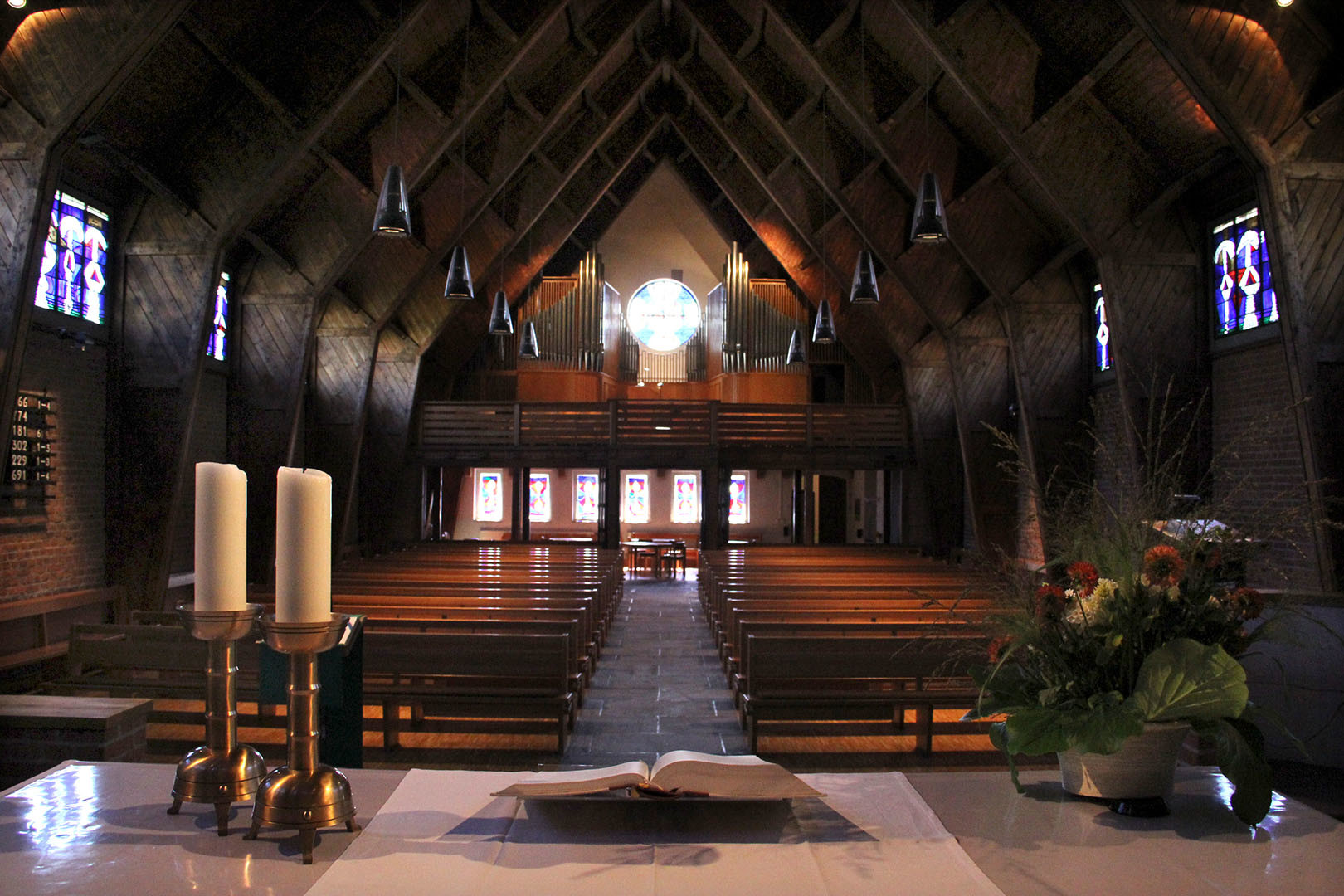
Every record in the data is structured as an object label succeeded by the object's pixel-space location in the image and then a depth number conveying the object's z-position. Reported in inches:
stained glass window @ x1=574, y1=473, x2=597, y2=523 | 842.2
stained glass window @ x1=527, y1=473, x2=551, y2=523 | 842.2
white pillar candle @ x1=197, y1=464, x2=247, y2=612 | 64.7
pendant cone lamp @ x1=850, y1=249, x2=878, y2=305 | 402.6
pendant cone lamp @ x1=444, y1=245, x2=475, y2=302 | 386.6
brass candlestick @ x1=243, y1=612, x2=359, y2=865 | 58.1
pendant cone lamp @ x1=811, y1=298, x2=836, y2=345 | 502.6
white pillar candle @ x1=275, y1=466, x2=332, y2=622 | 58.1
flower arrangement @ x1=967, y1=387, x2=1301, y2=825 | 66.1
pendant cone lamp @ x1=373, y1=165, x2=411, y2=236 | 288.8
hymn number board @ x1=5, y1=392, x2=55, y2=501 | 325.1
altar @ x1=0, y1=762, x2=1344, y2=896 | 55.8
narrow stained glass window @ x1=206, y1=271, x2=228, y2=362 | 454.6
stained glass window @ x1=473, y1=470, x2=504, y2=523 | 819.4
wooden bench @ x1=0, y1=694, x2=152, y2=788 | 104.3
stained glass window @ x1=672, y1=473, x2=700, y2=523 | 856.9
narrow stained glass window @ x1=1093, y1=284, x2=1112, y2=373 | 456.1
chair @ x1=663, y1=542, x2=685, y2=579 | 690.8
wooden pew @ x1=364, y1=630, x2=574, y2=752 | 232.4
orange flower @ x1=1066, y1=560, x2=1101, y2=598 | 69.2
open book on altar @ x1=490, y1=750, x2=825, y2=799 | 64.7
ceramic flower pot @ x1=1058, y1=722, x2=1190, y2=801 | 68.1
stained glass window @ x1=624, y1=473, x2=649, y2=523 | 855.1
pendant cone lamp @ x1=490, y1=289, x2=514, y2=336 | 482.6
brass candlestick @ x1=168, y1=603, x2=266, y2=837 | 63.9
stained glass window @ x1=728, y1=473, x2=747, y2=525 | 857.5
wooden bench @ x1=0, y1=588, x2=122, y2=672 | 312.2
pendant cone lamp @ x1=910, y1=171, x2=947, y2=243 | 308.8
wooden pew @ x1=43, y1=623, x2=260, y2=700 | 237.8
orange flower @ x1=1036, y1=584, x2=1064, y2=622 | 70.4
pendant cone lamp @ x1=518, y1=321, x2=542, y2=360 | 550.7
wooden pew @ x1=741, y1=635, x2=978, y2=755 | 227.1
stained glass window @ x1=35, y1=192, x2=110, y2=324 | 346.3
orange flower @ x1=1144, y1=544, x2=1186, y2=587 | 67.6
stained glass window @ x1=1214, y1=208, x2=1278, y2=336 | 355.6
